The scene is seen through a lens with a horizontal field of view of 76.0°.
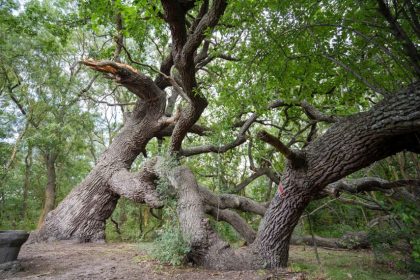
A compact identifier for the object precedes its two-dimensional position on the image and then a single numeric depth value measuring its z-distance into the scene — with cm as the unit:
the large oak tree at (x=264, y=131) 304
